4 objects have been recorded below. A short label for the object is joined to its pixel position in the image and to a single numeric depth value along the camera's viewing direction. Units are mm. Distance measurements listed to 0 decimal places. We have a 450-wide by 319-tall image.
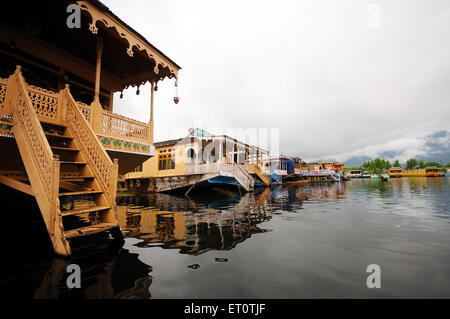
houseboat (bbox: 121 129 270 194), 15859
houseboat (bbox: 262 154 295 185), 31797
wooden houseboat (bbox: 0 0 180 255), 3941
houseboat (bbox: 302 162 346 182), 41525
